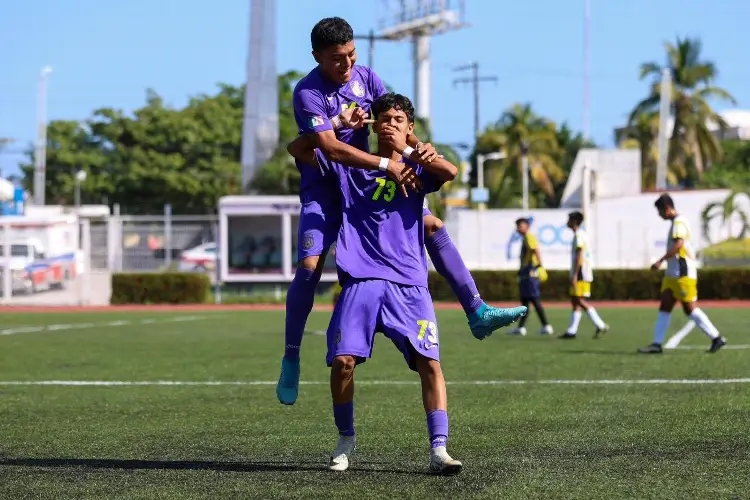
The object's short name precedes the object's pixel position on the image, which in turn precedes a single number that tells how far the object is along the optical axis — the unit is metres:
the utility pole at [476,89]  90.94
